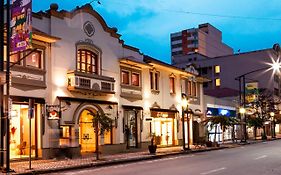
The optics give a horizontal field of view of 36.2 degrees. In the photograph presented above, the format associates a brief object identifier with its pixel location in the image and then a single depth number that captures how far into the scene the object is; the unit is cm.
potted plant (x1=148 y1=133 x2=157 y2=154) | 2954
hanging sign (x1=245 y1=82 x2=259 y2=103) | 6265
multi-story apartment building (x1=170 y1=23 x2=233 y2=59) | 12675
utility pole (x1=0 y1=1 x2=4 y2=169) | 1957
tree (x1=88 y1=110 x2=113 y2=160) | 2500
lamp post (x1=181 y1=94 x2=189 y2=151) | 3397
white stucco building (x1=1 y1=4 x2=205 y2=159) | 2466
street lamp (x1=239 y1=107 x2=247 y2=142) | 4700
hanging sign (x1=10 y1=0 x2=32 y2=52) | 1880
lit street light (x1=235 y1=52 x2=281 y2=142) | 4348
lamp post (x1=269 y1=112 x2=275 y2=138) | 6259
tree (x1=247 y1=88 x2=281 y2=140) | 5397
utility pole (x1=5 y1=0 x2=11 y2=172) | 1865
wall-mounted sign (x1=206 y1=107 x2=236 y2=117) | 4816
